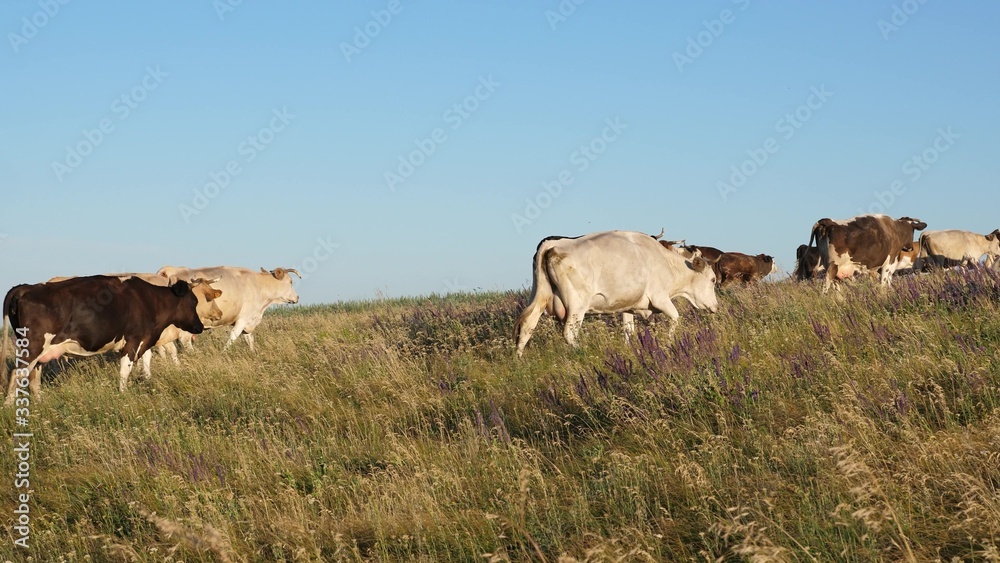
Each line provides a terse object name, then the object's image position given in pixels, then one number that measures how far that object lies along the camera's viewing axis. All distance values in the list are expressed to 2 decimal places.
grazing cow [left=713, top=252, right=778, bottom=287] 23.70
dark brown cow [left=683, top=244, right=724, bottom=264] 22.97
